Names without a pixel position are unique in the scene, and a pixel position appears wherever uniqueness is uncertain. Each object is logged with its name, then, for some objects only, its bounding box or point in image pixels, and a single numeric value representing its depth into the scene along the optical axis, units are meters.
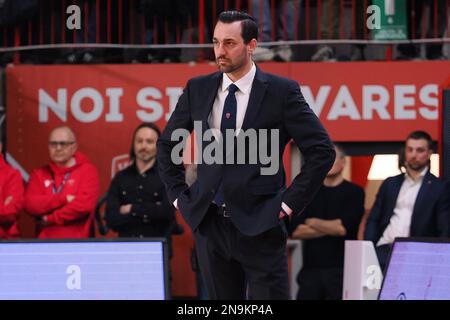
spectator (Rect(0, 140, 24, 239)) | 18.55
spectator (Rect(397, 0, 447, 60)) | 21.27
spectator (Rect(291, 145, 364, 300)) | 18.62
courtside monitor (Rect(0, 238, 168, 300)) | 9.70
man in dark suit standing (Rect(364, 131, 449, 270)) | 17.25
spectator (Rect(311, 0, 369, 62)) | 21.30
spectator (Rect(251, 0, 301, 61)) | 21.09
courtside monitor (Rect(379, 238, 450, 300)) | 9.18
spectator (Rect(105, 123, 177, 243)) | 18.33
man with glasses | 18.56
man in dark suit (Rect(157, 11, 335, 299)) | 10.23
